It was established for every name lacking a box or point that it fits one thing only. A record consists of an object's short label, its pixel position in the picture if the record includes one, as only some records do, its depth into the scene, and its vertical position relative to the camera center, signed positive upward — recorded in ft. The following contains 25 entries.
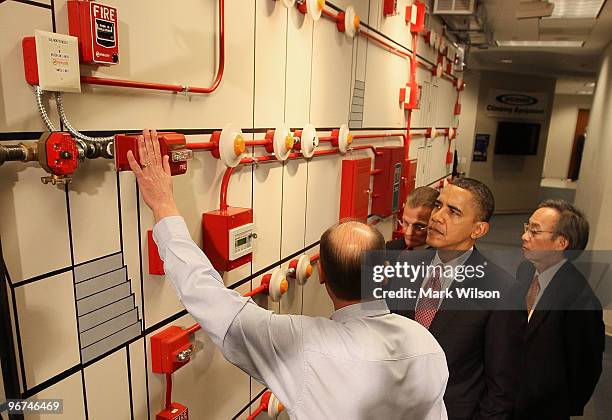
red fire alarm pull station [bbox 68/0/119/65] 3.16 +0.59
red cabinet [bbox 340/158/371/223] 8.46 -1.32
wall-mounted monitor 29.53 -0.74
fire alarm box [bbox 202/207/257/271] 4.83 -1.36
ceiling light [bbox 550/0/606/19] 13.62 +3.99
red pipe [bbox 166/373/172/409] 4.44 -2.85
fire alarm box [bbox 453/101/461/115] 19.22 +0.69
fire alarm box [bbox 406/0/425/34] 10.84 +2.65
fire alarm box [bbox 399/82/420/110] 11.28 +0.69
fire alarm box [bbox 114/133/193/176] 3.47 -0.32
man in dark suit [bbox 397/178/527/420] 4.65 -2.34
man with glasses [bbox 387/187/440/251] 7.21 -1.52
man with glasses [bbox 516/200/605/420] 5.93 -2.97
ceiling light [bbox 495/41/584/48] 20.68 +4.09
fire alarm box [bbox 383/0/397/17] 9.25 +2.42
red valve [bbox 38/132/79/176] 2.92 -0.31
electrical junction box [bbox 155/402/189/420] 4.50 -3.13
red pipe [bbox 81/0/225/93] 3.43 +0.24
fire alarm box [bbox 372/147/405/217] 10.04 -1.37
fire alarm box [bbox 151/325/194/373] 4.37 -2.41
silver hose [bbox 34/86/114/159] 3.05 -0.22
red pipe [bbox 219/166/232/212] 4.98 -0.85
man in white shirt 3.33 -1.72
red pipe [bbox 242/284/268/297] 5.93 -2.41
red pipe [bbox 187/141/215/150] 4.43 -0.34
